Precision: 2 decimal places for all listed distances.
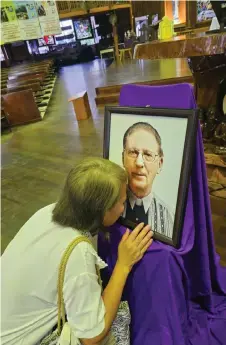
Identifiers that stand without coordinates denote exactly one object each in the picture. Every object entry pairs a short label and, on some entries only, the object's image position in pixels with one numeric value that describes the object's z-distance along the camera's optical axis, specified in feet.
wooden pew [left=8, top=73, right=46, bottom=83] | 24.12
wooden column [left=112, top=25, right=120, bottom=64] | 30.01
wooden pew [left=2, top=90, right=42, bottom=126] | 17.17
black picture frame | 2.45
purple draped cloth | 2.83
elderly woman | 2.35
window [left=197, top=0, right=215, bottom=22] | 31.62
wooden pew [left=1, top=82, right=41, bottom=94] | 19.75
